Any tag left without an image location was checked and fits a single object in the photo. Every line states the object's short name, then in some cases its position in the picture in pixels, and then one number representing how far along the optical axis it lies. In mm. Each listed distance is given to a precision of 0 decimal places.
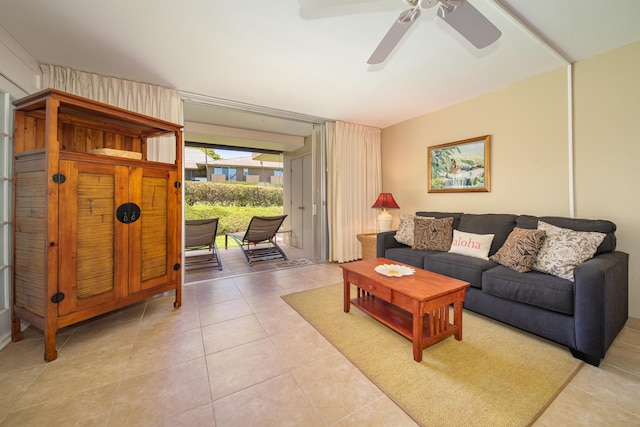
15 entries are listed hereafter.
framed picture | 3190
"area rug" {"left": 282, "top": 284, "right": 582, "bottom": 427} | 1262
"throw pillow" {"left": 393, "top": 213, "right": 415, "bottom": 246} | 3227
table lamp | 4031
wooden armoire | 1702
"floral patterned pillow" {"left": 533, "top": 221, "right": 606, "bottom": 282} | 1864
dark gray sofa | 1579
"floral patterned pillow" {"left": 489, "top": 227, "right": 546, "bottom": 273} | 2084
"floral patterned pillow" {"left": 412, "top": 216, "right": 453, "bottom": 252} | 2994
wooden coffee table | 1665
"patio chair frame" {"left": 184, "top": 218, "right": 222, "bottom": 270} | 3631
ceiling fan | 1378
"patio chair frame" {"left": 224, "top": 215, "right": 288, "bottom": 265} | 4188
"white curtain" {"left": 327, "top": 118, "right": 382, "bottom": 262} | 4238
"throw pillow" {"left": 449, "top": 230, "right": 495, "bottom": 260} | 2574
